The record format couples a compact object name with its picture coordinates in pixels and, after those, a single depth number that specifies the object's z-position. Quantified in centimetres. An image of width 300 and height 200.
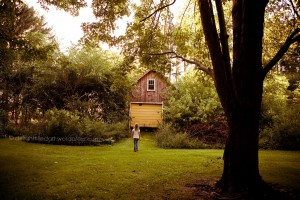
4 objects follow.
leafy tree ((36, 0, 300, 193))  559
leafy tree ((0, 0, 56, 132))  920
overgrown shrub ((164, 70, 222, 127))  1866
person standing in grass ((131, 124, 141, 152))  1284
